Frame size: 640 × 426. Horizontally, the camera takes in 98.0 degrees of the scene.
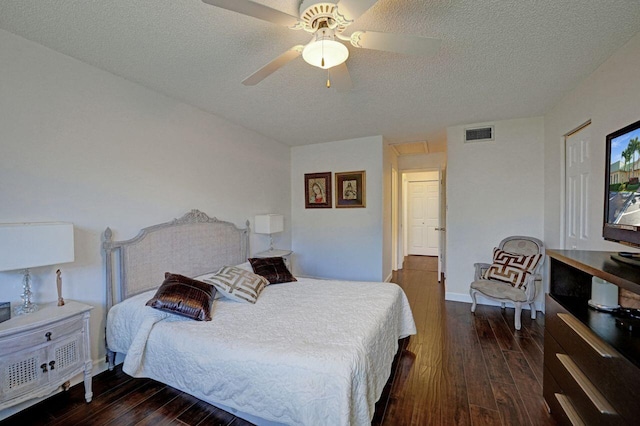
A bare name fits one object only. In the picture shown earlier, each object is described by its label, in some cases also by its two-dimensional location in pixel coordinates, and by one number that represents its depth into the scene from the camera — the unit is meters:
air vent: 3.81
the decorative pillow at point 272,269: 3.17
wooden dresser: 1.11
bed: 1.48
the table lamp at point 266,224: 3.99
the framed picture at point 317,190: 4.91
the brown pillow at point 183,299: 2.12
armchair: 3.18
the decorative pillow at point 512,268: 3.28
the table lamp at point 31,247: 1.67
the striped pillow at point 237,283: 2.54
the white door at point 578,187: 2.63
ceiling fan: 1.32
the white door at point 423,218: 7.88
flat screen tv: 1.44
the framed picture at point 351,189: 4.65
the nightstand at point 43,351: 1.58
